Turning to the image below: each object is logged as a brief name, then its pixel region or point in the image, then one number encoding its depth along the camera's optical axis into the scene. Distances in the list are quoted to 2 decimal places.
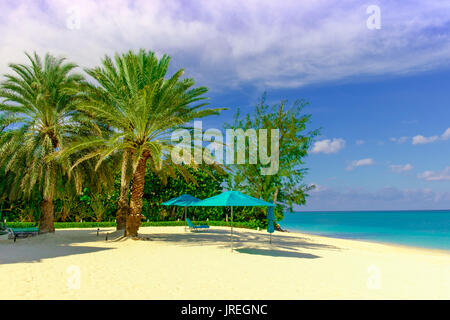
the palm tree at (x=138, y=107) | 16.43
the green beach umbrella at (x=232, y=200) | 13.05
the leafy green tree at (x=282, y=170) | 30.98
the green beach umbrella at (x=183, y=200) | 23.36
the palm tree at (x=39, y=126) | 17.66
